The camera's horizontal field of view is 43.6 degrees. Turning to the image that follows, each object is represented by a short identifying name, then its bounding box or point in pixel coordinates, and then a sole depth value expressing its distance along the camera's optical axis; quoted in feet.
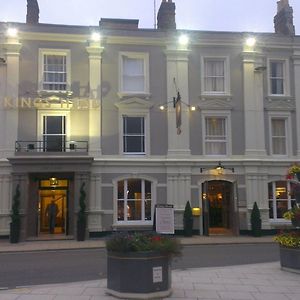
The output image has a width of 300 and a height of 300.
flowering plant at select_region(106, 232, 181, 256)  23.44
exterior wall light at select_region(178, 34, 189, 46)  64.37
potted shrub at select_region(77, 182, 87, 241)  58.07
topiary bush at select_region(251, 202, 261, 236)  61.66
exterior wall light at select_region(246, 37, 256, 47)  65.54
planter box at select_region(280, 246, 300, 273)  31.33
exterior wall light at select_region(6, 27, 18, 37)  61.28
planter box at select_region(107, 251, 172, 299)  23.04
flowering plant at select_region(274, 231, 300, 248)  31.50
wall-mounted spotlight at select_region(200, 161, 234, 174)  62.82
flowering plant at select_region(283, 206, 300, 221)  32.22
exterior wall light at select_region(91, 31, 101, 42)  62.84
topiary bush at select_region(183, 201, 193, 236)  60.97
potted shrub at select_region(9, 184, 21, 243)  56.98
